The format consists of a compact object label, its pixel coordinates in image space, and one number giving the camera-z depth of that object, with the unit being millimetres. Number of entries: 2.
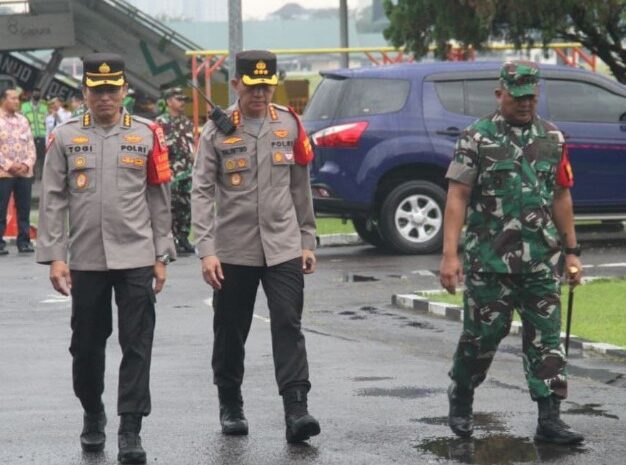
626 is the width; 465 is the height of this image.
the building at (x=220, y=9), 190000
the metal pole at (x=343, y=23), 32281
